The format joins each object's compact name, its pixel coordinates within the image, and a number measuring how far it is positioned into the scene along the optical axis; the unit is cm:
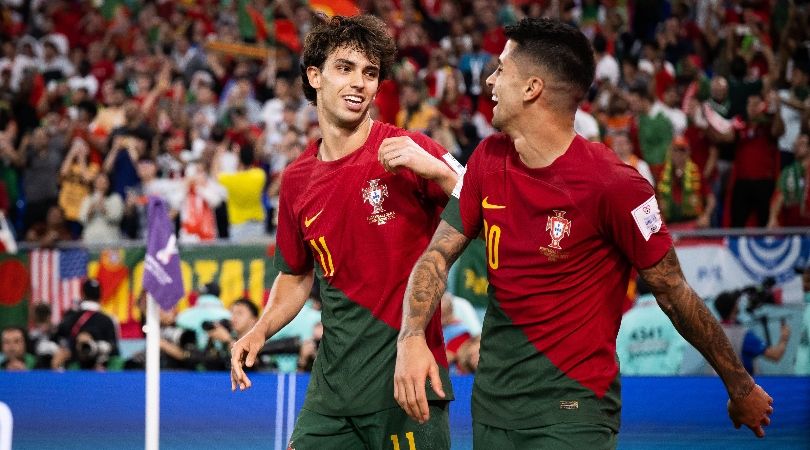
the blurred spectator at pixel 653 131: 1235
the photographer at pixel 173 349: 984
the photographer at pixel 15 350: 1047
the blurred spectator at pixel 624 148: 1166
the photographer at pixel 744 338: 878
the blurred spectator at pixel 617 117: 1279
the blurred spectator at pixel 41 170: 1507
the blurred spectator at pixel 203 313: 1029
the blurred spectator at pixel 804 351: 868
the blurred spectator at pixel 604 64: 1434
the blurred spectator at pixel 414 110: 1362
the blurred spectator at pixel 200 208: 1321
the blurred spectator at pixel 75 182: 1488
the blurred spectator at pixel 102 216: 1419
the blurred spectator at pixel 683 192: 1159
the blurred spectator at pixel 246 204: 1327
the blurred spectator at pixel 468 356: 867
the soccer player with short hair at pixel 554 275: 402
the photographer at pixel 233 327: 972
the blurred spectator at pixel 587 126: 1237
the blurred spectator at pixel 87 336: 1023
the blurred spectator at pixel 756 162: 1188
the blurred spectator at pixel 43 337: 1043
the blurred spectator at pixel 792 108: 1194
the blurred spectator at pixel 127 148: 1466
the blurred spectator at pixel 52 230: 1444
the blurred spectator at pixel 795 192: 1127
